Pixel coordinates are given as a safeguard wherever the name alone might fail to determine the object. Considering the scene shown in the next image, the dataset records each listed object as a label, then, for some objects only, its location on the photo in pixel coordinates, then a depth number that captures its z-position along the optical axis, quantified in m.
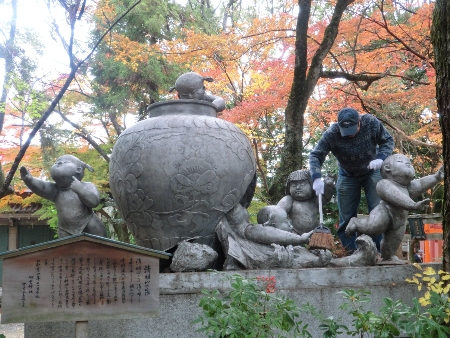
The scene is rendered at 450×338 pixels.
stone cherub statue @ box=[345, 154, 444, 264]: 4.66
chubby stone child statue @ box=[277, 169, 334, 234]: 5.32
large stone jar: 4.78
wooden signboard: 2.92
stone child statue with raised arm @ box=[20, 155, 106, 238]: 4.91
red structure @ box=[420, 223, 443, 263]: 13.17
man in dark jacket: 5.29
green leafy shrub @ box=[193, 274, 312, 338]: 2.82
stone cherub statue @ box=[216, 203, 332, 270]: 4.62
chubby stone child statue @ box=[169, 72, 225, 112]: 5.68
